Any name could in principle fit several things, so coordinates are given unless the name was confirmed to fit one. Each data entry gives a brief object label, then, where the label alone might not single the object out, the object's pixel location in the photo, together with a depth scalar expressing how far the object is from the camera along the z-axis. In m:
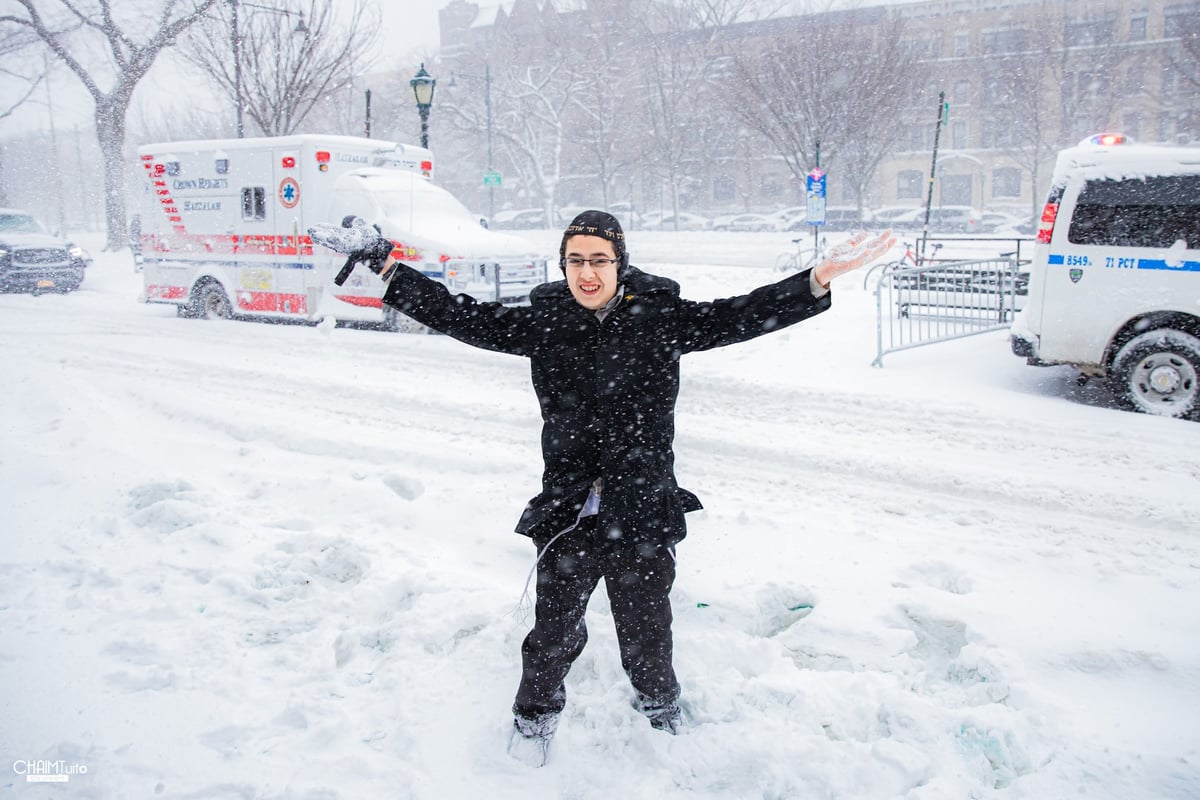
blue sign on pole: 16.69
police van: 7.33
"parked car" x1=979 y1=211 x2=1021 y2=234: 38.88
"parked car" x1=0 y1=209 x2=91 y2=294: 18.12
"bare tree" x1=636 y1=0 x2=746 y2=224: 41.66
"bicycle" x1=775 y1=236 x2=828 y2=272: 21.47
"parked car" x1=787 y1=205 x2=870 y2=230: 40.66
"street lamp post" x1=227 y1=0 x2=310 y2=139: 18.22
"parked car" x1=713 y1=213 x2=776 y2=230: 44.34
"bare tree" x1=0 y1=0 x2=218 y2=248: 23.25
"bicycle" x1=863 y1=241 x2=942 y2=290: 15.02
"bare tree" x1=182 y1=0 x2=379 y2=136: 19.45
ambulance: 12.29
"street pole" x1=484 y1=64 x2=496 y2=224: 41.00
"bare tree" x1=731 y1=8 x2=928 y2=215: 28.55
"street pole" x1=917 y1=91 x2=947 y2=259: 16.32
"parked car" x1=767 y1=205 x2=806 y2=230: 43.23
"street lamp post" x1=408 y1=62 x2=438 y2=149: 15.10
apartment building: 40.12
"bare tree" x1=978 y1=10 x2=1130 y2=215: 39.62
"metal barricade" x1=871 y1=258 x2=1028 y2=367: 9.80
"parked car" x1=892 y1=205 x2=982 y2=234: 38.19
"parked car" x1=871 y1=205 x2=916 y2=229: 40.53
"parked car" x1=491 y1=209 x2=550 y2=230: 50.38
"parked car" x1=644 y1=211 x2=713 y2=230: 47.03
